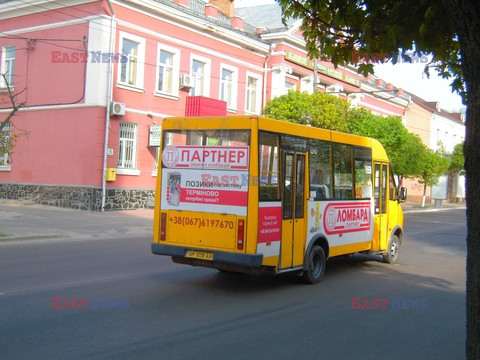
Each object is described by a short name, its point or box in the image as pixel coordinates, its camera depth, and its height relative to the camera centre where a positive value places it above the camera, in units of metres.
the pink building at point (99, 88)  21.69 +4.37
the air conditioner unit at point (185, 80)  25.27 +5.23
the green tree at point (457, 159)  49.94 +3.89
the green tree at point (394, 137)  28.77 +3.64
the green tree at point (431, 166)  38.71 +2.48
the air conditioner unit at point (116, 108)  21.66 +3.24
